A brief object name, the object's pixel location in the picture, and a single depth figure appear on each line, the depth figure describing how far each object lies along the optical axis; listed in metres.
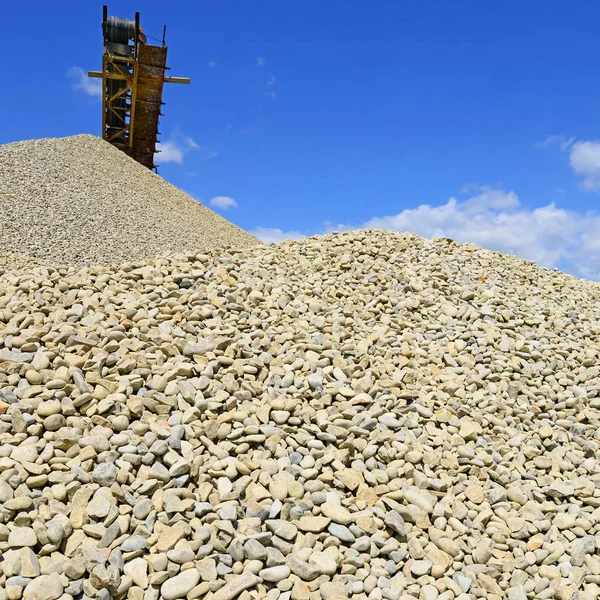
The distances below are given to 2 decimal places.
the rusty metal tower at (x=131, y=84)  18.84
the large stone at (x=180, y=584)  3.22
